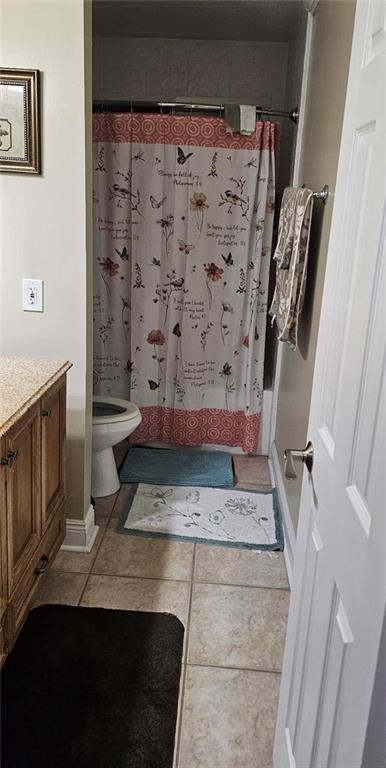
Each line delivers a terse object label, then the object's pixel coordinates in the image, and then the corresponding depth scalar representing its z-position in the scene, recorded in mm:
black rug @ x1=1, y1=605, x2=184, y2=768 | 1599
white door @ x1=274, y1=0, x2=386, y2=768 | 856
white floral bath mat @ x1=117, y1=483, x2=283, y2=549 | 2693
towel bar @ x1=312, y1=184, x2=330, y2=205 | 2164
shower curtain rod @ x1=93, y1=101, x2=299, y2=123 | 3102
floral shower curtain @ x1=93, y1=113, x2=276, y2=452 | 3148
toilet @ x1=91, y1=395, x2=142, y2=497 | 2840
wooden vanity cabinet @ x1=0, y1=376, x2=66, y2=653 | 1575
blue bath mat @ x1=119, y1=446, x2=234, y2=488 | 3213
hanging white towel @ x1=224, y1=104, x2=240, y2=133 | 3033
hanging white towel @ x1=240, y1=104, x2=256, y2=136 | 3035
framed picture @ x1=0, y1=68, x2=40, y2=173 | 2059
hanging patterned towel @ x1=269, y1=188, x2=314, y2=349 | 2283
